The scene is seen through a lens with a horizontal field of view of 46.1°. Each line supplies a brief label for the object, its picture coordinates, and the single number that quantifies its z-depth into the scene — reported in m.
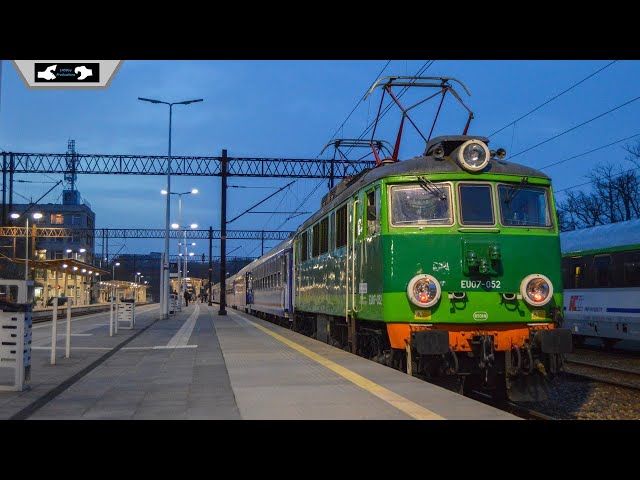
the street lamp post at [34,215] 38.01
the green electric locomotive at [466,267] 9.66
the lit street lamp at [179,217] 51.40
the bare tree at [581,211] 43.91
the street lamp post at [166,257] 35.62
